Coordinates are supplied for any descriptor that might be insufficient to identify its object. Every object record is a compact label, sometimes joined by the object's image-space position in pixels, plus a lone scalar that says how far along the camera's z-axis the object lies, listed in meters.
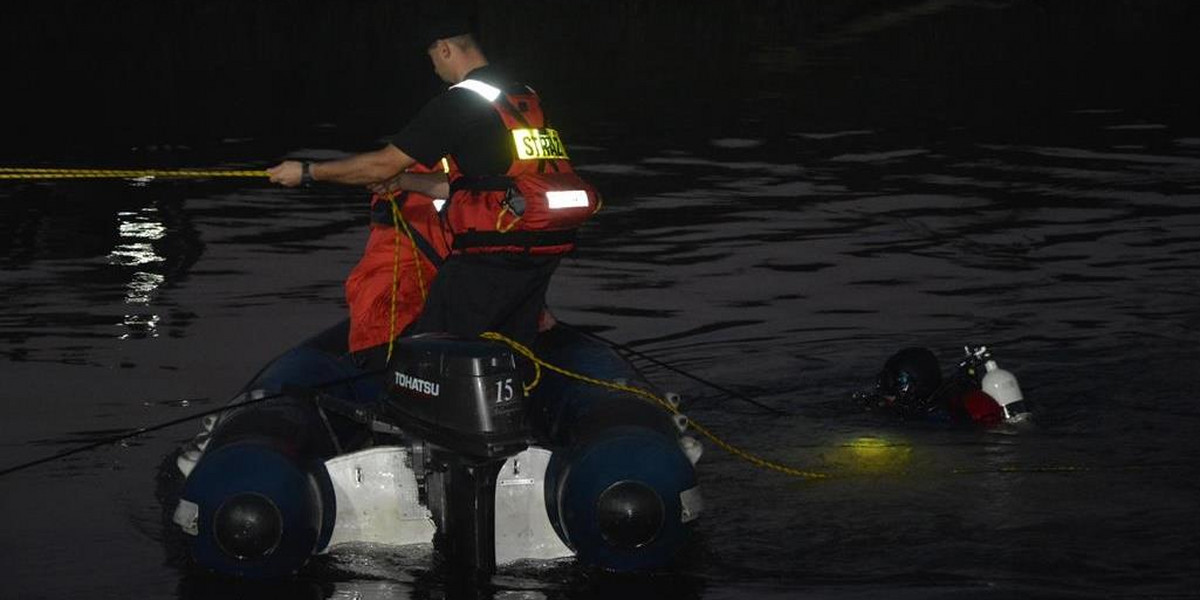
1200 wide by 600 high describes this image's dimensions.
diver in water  22.44
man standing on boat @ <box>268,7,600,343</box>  18.19
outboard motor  16.37
